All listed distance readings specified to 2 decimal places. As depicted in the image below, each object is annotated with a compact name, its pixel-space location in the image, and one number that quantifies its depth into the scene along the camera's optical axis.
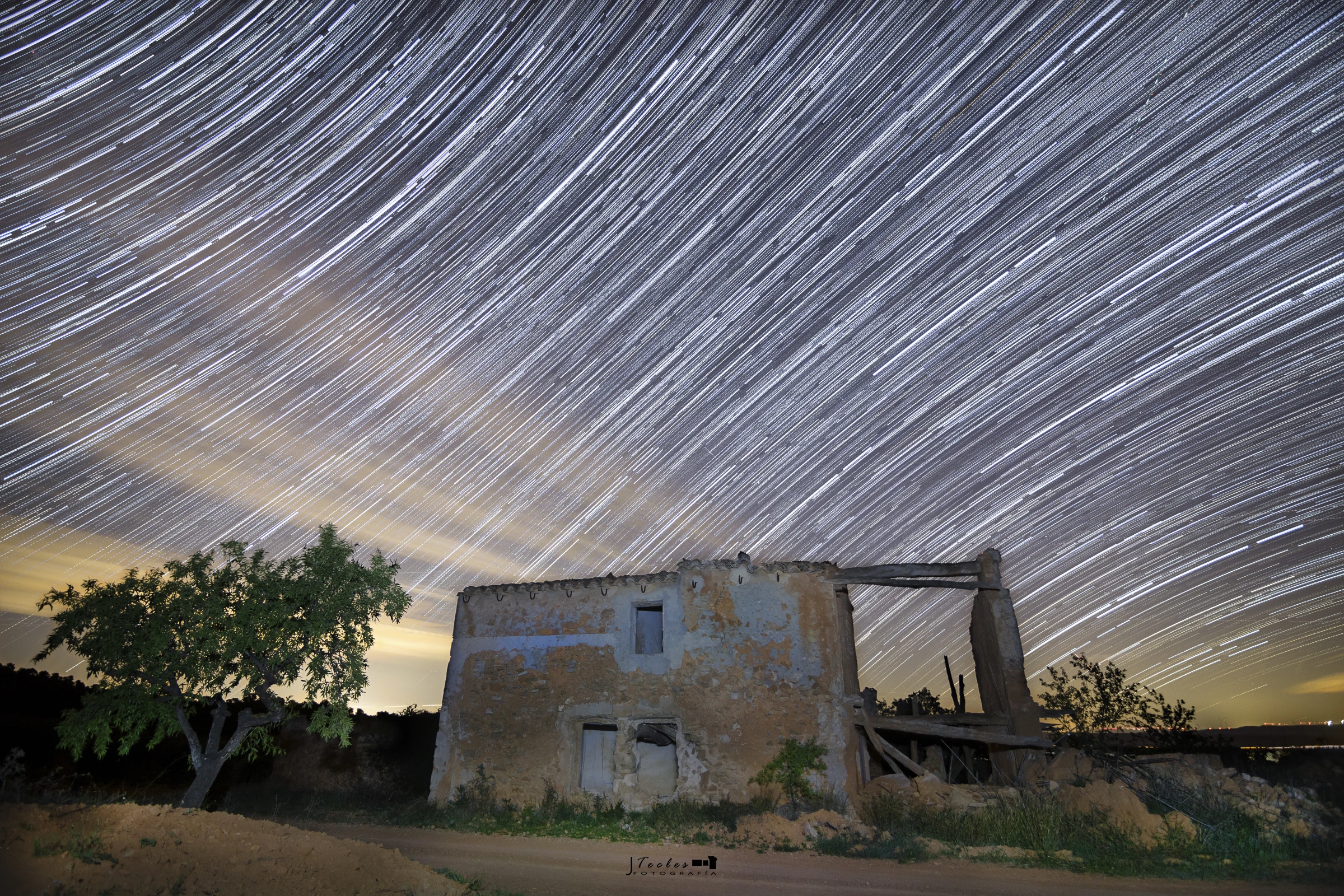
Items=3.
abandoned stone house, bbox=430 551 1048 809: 13.19
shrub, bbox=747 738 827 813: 12.51
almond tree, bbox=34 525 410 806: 11.20
